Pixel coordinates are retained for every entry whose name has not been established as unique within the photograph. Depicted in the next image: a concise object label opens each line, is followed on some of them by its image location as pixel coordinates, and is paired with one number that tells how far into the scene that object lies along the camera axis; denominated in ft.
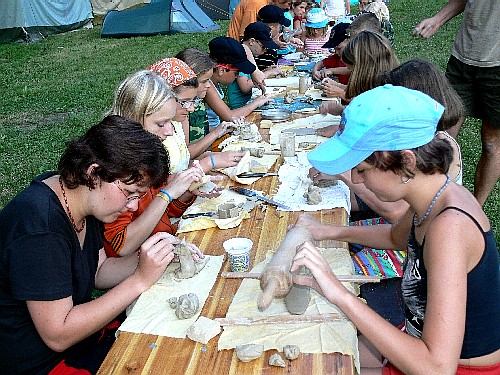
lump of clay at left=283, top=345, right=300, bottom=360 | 6.15
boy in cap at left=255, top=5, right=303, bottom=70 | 22.54
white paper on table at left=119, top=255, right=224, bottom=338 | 6.86
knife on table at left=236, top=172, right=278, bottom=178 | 11.54
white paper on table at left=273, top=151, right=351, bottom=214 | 10.02
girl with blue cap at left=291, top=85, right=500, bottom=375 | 5.73
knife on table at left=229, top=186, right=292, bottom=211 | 10.04
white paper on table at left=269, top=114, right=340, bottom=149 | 13.80
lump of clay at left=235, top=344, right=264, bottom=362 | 6.15
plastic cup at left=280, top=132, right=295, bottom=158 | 12.55
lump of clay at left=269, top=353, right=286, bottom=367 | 6.08
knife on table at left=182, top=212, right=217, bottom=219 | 9.76
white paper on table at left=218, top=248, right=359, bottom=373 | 6.38
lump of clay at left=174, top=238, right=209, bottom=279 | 7.84
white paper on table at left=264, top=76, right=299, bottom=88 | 19.61
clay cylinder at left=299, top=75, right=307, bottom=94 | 18.22
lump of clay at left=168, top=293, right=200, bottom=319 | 6.99
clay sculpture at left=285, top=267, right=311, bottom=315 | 6.88
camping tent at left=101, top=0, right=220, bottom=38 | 49.60
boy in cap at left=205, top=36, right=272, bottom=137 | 16.33
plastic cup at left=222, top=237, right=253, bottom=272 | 7.97
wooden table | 6.08
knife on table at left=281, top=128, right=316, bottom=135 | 14.30
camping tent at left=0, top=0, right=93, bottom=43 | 48.03
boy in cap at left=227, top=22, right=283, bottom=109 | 19.65
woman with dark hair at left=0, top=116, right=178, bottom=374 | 6.78
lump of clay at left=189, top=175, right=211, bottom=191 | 10.52
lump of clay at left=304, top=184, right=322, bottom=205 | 10.00
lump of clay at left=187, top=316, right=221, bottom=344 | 6.53
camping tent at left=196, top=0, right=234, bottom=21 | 55.21
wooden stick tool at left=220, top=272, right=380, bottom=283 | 7.35
